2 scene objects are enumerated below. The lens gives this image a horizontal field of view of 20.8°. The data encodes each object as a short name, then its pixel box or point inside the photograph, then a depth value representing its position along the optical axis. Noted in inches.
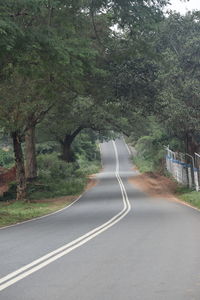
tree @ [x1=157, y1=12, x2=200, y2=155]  1365.7
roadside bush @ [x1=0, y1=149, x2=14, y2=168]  2725.9
